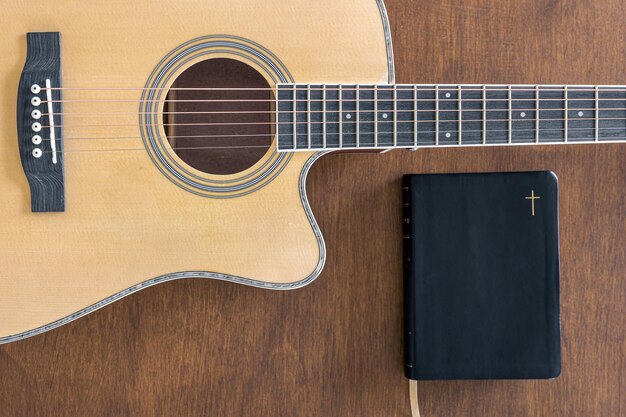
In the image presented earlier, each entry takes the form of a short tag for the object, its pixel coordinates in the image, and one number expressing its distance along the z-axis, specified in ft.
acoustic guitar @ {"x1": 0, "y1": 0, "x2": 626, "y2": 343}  2.54
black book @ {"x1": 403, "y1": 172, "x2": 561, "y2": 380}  2.90
